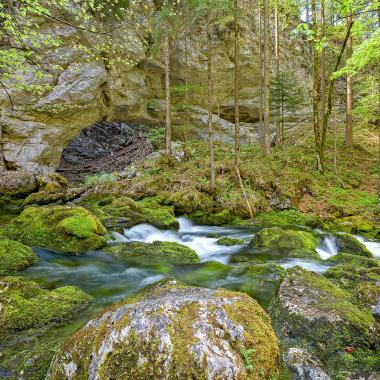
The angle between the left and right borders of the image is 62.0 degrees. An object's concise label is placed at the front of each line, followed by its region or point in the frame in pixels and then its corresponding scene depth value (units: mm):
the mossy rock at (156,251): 7363
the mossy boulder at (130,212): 10422
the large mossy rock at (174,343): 2182
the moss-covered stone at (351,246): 8179
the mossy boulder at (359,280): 4160
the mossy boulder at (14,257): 5831
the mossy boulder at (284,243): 7763
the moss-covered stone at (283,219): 11984
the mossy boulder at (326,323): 3246
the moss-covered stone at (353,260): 6449
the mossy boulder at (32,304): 3794
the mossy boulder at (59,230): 7645
